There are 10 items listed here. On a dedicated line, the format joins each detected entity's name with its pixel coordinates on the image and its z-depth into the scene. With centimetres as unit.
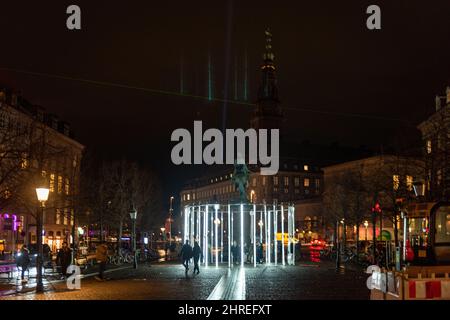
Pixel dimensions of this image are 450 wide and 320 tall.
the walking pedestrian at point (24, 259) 3393
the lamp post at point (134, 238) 4478
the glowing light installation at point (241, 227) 4047
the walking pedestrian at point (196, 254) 3503
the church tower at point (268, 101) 17600
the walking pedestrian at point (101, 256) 3306
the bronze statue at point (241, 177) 4656
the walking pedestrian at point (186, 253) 3494
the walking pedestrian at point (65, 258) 3456
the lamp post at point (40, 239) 2630
